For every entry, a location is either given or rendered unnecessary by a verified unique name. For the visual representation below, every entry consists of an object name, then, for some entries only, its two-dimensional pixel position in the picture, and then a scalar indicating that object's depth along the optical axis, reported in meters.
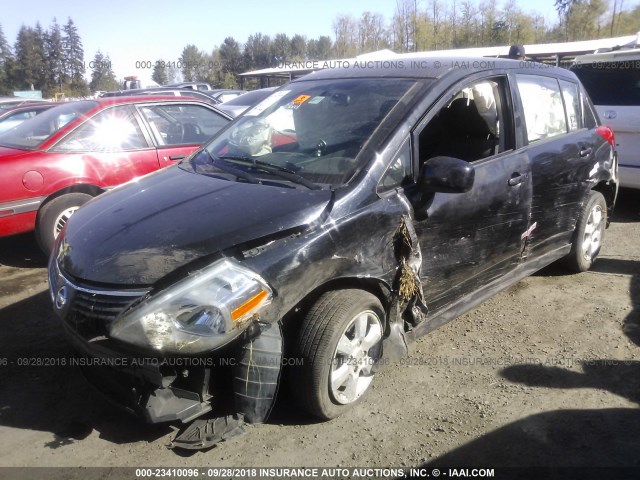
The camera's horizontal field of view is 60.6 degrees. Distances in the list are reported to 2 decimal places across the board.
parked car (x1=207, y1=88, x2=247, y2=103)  16.73
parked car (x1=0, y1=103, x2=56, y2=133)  8.77
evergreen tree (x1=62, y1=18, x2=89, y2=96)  62.53
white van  6.39
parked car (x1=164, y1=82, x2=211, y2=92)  23.55
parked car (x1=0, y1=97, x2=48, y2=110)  14.07
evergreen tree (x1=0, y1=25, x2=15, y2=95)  58.81
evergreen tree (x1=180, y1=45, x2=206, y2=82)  63.56
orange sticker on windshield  3.78
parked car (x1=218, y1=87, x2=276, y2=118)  11.26
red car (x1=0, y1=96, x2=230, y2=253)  5.16
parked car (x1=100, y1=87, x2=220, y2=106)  10.66
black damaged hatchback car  2.44
